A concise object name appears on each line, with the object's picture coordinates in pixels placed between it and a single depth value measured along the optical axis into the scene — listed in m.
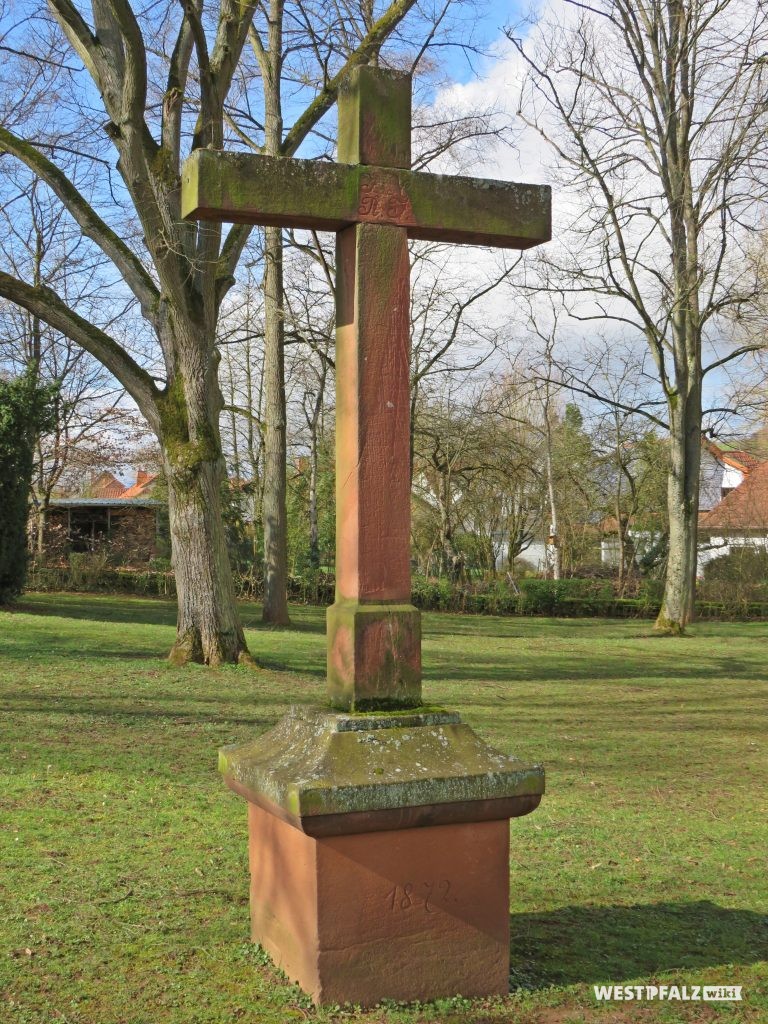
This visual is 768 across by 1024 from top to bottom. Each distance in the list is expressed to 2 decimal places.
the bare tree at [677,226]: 21.67
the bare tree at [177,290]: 12.50
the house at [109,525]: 31.69
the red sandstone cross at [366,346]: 4.04
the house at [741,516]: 43.12
